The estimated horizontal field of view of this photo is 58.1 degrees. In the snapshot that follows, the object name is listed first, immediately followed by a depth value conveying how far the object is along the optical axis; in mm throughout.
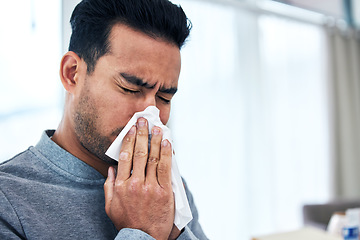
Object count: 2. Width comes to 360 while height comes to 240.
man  614
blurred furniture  1972
